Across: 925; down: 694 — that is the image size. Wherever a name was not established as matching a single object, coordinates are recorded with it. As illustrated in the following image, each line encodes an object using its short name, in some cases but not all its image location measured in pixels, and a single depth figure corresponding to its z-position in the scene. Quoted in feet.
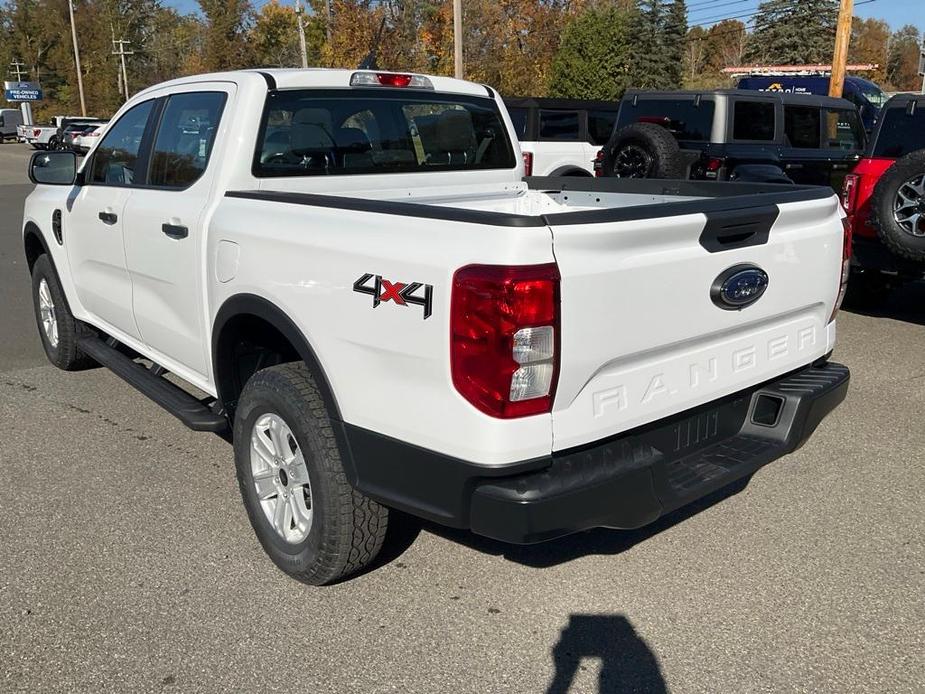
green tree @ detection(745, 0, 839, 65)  208.13
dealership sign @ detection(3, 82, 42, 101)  229.66
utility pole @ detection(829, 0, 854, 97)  50.29
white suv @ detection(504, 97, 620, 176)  40.04
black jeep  30.68
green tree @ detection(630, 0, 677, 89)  176.55
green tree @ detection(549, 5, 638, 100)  124.57
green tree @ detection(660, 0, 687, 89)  184.65
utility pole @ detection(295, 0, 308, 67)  130.31
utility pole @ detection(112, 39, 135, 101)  225.15
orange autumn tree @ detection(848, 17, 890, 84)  274.57
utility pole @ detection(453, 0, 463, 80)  79.97
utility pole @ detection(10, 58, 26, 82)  268.29
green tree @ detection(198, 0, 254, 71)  199.52
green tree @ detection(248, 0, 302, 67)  205.80
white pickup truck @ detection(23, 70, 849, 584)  7.89
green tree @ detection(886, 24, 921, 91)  305.53
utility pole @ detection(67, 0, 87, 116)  195.83
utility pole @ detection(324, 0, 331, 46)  131.13
